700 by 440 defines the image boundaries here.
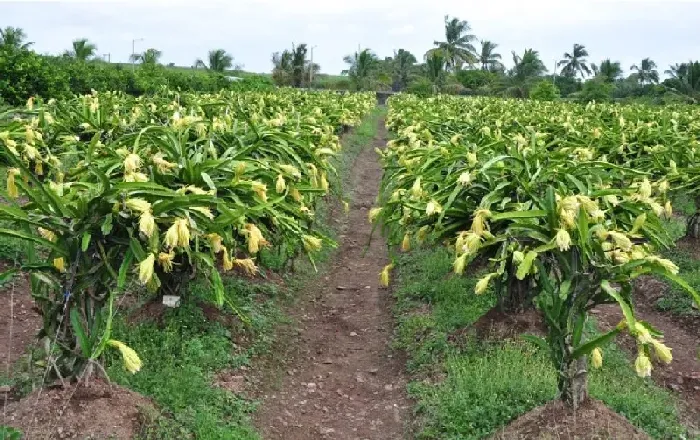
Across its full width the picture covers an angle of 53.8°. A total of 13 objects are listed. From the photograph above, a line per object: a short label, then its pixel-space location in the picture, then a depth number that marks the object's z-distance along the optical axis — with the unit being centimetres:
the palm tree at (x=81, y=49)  4152
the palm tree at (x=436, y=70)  4897
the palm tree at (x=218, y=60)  5128
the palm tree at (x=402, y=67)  6272
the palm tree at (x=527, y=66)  5069
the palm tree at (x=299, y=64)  5228
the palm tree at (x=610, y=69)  5738
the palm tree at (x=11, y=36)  2736
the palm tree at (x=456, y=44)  6394
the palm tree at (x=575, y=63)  7269
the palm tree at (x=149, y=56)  3766
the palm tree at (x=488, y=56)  7412
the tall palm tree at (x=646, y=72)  6745
